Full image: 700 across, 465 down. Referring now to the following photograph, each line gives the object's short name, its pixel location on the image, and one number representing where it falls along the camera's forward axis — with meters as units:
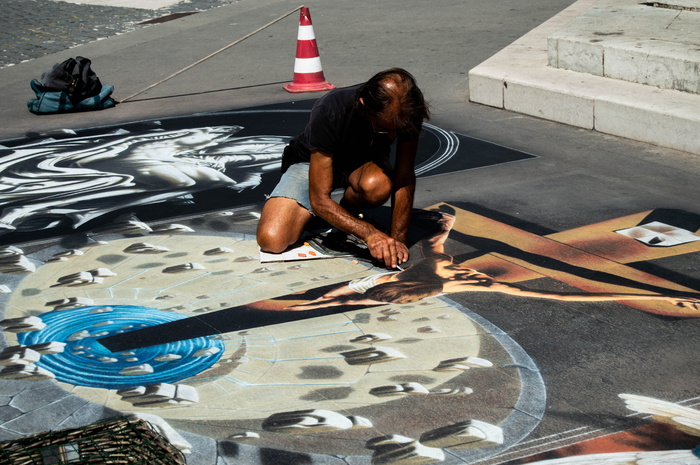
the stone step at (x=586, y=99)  4.95
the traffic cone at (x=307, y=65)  6.79
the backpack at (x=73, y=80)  6.41
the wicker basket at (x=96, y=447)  1.89
